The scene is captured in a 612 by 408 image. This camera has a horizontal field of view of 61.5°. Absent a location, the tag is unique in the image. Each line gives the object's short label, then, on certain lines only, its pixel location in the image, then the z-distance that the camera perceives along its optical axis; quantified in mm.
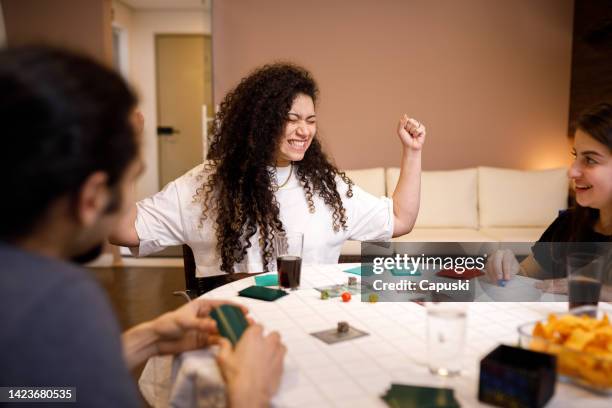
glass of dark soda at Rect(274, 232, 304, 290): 1344
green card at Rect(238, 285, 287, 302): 1271
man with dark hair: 572
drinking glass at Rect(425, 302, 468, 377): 860
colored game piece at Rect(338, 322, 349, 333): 1044
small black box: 721
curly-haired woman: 1803
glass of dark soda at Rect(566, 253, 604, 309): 1112
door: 6492
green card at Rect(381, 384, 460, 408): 742
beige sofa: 4195
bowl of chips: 770
